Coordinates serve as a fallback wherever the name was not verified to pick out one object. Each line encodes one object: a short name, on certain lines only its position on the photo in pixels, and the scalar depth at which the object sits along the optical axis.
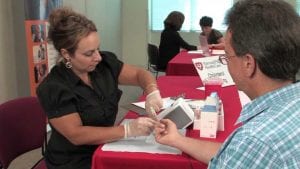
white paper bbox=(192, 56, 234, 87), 2.24
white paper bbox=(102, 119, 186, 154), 1.31
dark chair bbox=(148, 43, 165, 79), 5.16
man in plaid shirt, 0.74
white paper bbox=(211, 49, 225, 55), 3.84
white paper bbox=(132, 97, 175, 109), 1.78
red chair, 1.66
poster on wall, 2.89
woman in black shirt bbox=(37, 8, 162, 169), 1.43
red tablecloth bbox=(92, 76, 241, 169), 1.25
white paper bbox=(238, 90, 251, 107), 1.85
